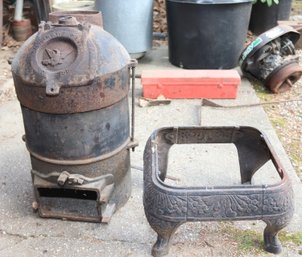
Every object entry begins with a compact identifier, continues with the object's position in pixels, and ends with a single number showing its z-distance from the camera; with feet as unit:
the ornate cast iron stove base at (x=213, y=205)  6.01
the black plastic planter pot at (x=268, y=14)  19.53
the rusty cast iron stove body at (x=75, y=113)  6.12
